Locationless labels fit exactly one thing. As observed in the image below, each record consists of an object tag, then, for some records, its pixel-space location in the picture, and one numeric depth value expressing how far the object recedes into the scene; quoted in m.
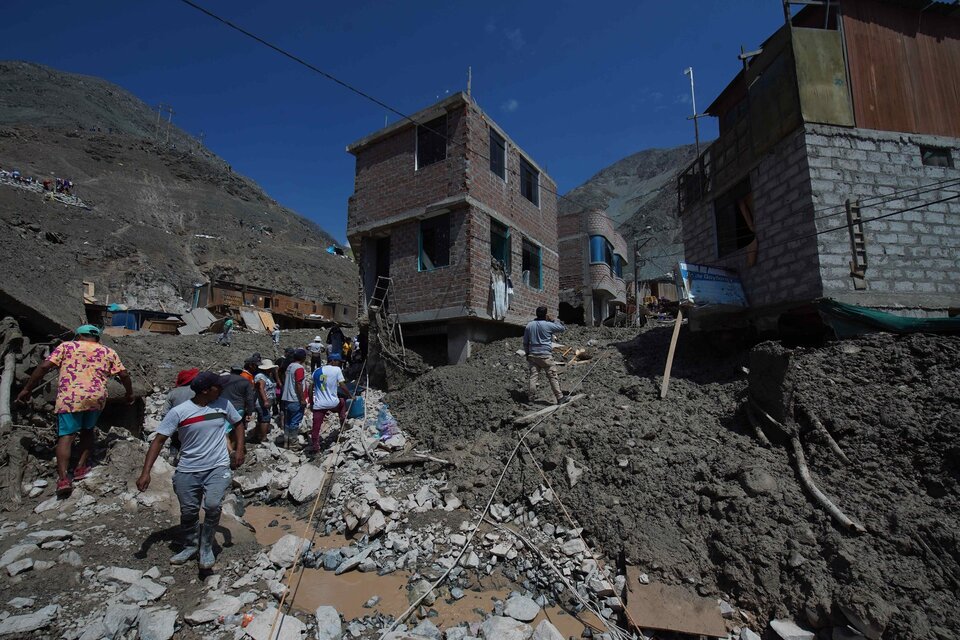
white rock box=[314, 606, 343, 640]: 3.32
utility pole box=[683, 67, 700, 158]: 10.73
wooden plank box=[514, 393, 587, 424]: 6.57
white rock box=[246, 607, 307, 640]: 3.20
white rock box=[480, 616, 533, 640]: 3.38
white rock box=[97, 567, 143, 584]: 3.54
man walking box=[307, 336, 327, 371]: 12.13
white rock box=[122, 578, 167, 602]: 3.38
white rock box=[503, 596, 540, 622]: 3.70
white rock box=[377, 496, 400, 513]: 5.11
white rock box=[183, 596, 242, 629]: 3.22
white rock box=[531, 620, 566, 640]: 3.31
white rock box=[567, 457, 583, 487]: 5.14
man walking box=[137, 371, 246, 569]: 3.82
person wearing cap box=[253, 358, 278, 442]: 7.29
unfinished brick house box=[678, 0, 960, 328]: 6.90
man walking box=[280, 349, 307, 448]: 7.21
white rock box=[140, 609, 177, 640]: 2.97
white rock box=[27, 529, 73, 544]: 3.83
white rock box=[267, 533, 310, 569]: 4.20
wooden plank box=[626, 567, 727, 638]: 3.52
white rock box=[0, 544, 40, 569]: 3.48
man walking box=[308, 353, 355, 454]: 6.93
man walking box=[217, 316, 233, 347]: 15.20
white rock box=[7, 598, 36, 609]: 3.10
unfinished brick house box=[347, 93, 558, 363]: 11.05
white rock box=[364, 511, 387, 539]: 4.77
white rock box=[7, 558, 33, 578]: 3.39
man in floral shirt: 4.52
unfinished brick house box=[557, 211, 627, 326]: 21.95
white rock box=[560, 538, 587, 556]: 4.37
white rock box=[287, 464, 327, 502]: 5.64
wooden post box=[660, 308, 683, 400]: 7.03
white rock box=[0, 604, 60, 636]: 2.85
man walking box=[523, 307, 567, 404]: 7.34
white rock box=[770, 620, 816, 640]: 3.35
